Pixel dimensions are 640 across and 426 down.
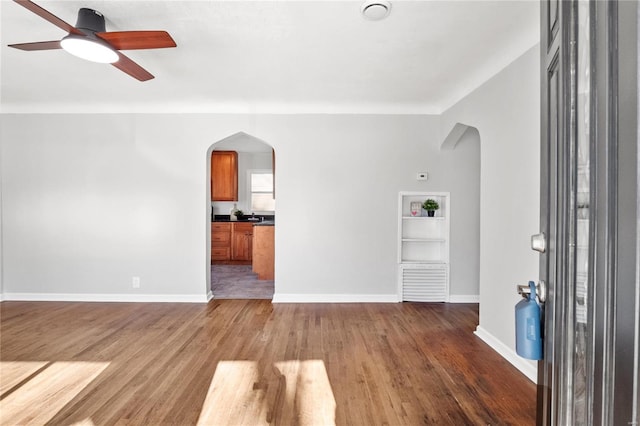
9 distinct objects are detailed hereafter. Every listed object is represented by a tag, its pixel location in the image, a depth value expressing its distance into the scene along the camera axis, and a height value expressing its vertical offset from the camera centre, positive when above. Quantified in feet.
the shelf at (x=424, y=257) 13.61 -1.97
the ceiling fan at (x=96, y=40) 6.52 +3.53
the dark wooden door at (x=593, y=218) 1.49 -0.03
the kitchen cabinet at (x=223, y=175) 23.30 +2.59
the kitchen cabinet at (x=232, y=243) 22.12 -2.21
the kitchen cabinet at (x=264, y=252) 16.41 -2.13
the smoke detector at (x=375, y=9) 6.63 +4.27
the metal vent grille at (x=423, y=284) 13.61 -3.03
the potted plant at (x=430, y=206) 13.60 +0.26
